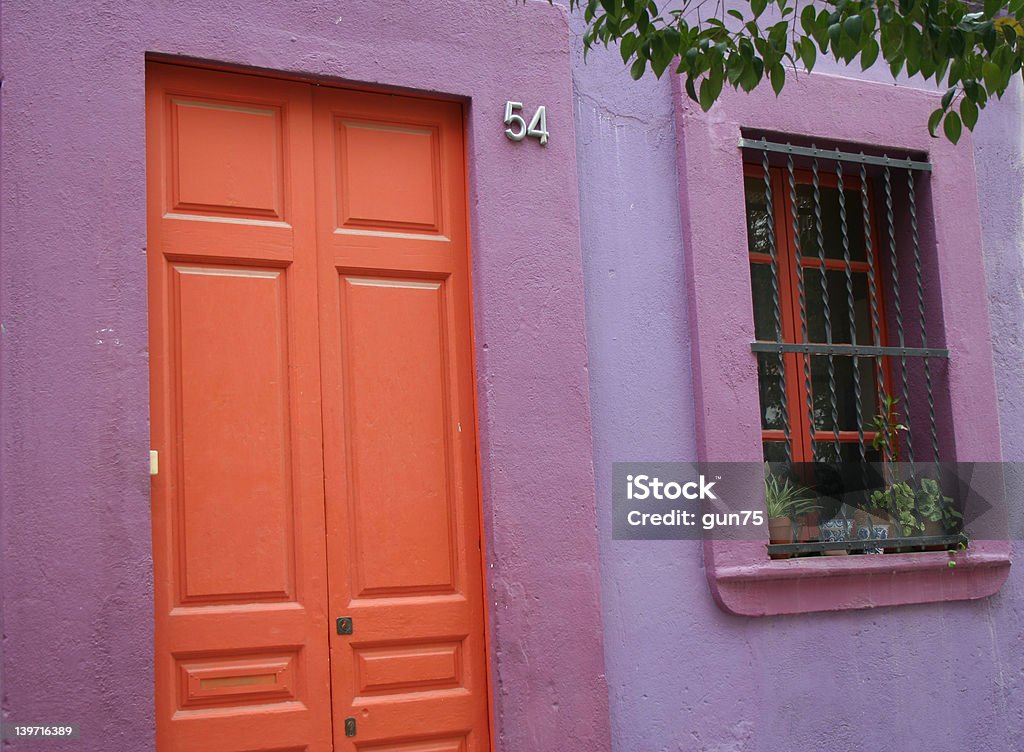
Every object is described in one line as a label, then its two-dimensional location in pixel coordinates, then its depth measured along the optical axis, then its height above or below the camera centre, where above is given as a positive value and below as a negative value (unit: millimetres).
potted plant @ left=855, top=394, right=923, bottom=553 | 5141 -132
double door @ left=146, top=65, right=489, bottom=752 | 4074 +278
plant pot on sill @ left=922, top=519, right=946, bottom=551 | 5219 -256
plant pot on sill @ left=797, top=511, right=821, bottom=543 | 5043 -218
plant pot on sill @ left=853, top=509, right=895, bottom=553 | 5098 -222
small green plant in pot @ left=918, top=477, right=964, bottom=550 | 5207 -173
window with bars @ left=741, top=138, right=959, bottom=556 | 5141 +651
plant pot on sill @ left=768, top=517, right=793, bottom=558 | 4945 -213
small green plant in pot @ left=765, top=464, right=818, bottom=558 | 4957 -109
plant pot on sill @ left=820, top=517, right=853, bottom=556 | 5066 -231
